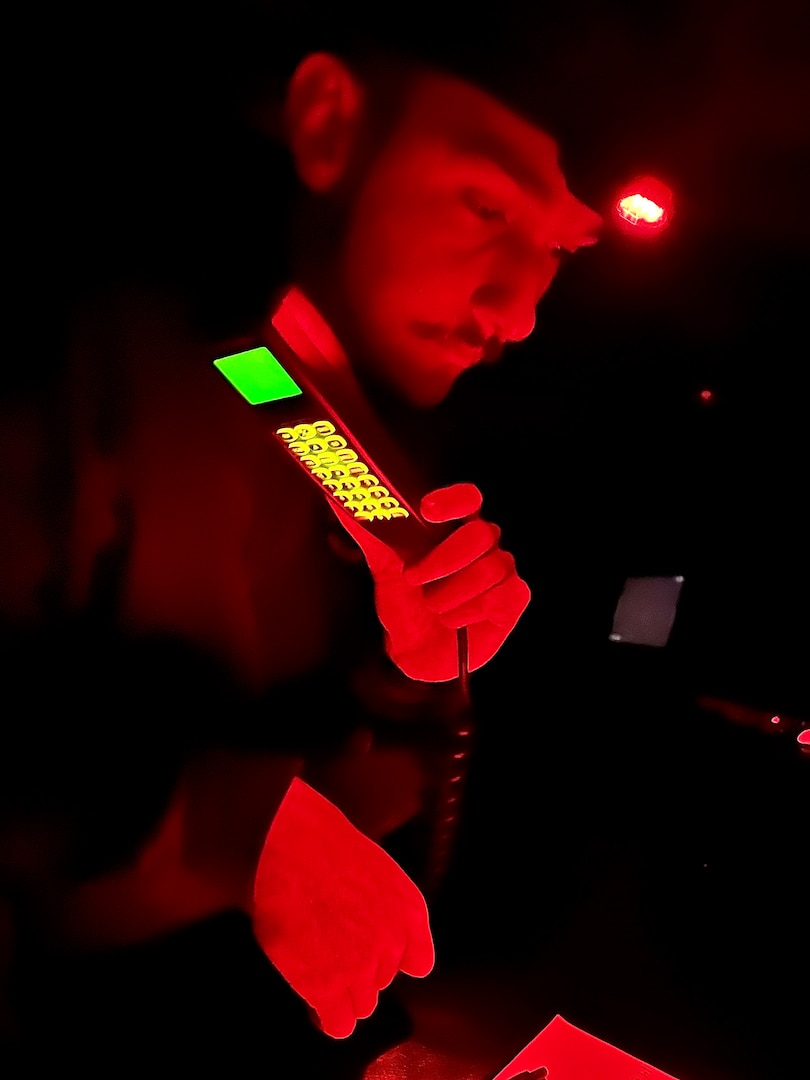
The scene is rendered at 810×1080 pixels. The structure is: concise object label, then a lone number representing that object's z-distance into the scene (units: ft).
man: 2.22
